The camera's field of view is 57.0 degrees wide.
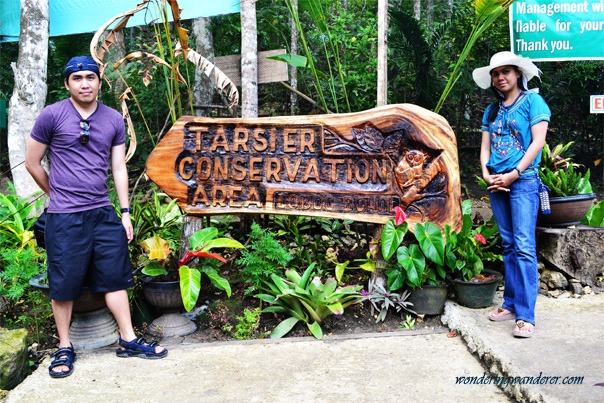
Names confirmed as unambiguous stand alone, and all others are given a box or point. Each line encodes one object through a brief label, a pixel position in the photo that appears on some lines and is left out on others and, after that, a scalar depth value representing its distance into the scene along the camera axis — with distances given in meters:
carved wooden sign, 3.98
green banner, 5.46
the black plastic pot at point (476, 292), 3.98
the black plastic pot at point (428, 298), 4.05
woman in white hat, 3.52
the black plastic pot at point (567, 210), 4.30
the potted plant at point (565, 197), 4.32
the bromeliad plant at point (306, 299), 3.84
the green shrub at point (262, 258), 4.11
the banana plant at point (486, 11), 4.42
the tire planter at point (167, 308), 3.91
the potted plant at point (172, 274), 3.88
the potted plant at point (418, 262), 3.88
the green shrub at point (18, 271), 3.78
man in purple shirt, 3.27
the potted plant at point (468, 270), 3.98
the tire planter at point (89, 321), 3.66
